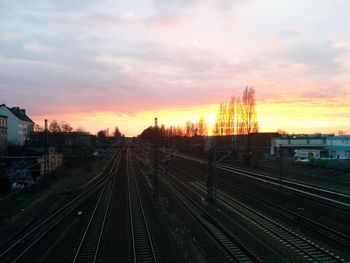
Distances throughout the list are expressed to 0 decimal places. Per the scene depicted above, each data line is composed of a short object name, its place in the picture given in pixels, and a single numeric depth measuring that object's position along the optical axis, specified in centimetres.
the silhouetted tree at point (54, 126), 10850
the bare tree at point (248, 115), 5881
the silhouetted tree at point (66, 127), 11775
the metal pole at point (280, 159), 2749
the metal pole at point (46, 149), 3018
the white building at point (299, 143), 8812
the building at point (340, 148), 7164
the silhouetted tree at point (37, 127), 12254
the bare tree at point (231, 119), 6247
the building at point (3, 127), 8189
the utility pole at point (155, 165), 3059
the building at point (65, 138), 7092
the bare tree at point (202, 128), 10098
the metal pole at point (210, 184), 2642
